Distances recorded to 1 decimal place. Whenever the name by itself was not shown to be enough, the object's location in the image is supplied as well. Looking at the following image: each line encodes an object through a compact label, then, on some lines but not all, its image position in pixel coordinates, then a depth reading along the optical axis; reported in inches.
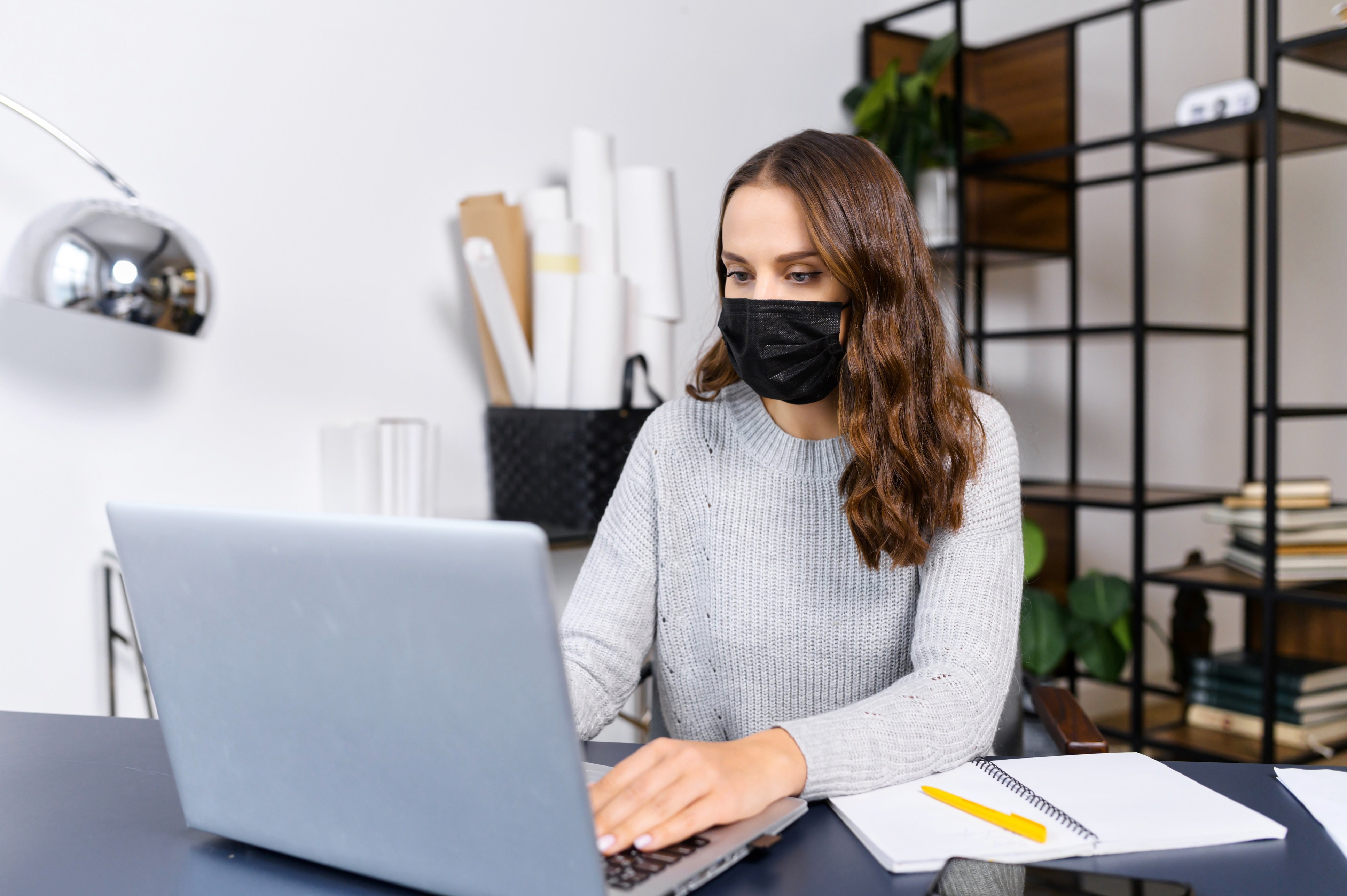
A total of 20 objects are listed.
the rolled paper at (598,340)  77.4
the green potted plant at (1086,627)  94.4
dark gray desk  25.6
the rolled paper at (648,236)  82.8
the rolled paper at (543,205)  81.0
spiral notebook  26.9
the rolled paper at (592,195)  82.0
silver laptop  21.3
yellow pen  27.3
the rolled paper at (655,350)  82.7
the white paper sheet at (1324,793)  28.8
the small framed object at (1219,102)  84.4
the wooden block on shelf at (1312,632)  99.0
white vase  102.8
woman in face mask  39.9
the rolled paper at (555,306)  77.4
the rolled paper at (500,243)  77.5
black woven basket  74.8
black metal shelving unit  81.0
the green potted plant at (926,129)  97.6
